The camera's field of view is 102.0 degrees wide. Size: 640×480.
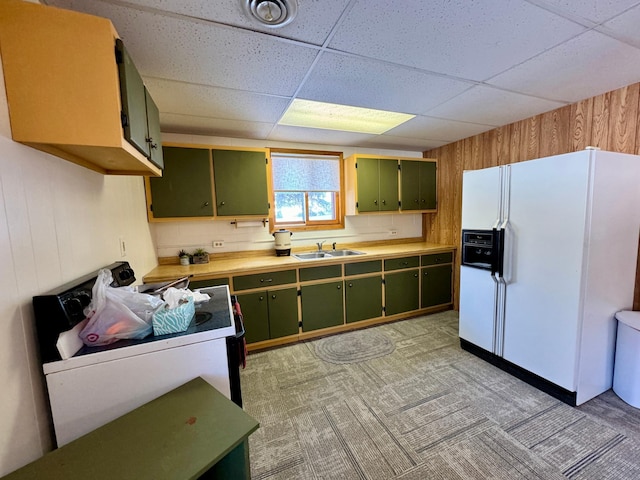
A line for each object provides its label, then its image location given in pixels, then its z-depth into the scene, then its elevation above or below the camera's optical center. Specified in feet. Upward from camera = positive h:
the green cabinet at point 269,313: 8.45 -3.35
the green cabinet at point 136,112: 3.37 +1.66
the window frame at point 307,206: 10.46 +0.29
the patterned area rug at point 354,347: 8.23 -4.61
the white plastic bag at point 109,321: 3.47 -1.39
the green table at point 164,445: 2.45 -2.37
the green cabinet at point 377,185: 10.87 +1.08
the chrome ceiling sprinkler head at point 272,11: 3.68 +2.98
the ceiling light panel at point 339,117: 7.93 +3.16
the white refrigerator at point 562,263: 5.74 -1.41
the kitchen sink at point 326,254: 10.61 -1.77
